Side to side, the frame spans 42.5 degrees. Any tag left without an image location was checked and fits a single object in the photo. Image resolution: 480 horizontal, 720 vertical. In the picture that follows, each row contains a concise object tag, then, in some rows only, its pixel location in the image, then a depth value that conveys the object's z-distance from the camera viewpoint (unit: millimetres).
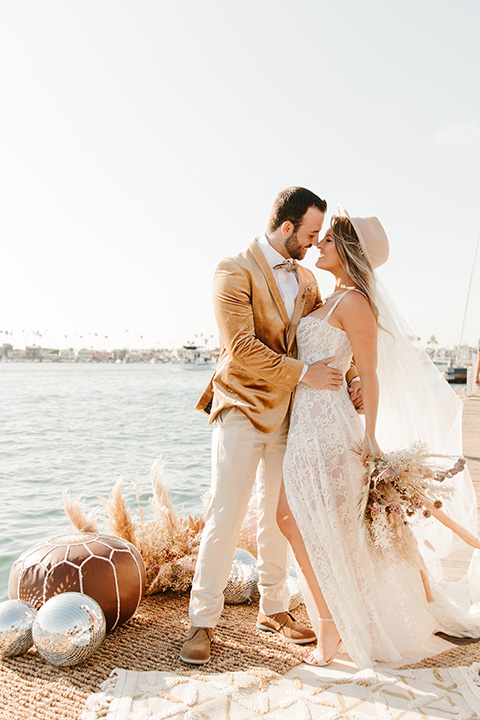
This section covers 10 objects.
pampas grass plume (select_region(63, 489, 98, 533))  4008
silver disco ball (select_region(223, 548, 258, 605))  3598
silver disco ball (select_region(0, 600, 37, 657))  2811
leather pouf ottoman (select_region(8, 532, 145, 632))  3111
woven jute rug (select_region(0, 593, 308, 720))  2465
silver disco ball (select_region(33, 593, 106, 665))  2707
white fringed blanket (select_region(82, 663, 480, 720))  2322
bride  2840
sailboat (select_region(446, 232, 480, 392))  36438
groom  2951
